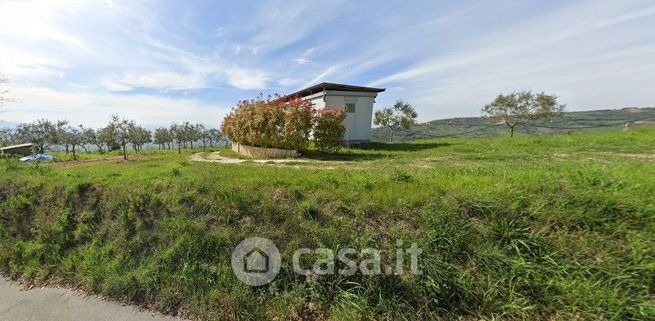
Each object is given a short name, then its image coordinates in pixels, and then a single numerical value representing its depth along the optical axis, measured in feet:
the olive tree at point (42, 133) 101.04
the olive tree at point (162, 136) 134.21
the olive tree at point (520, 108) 88.28
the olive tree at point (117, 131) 72.95
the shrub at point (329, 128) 35.65
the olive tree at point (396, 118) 93.30
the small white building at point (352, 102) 54.24
